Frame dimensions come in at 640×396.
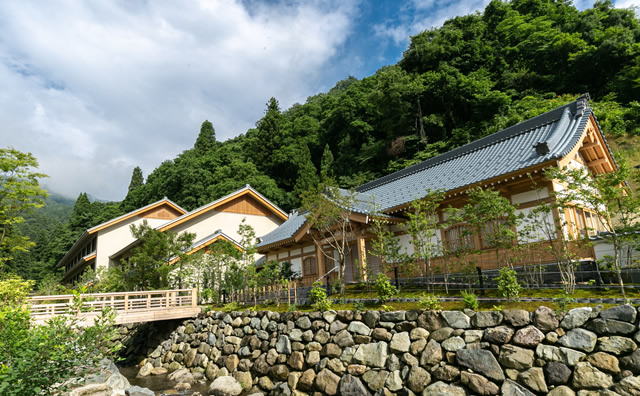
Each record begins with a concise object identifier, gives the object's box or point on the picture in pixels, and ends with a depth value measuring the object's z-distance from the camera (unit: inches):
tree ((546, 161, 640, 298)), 291.6
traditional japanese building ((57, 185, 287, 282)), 983.6
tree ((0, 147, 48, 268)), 634.8
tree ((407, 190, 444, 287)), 402.9
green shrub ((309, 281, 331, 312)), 401.2
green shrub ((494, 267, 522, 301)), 297.7
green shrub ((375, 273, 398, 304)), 371.2
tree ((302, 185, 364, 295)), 507.8
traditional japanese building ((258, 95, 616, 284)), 449.4
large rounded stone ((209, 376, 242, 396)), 408.2
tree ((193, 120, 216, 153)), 1991.9
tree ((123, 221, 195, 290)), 661.9
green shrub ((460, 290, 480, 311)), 300.2
